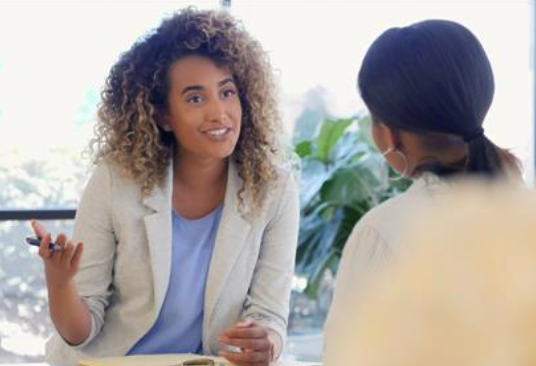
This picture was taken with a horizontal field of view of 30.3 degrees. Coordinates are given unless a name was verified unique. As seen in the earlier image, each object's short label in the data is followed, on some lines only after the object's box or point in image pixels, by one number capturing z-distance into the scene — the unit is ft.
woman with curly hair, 7.40
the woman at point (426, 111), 4.52
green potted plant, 13.03
